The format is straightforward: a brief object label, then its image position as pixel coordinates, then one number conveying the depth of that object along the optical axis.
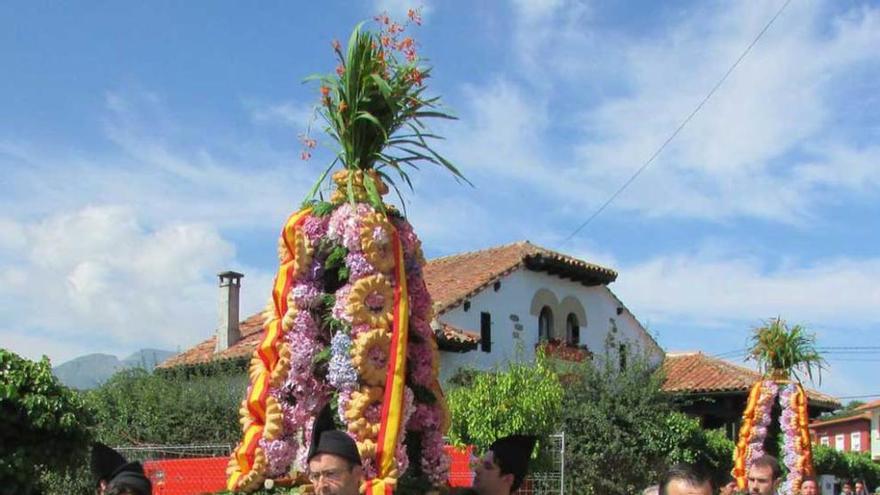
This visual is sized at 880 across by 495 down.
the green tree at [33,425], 8.56
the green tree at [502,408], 15.87
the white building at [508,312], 25.80
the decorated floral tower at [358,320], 6.47
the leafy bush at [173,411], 22.45
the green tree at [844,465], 33.62
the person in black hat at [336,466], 4.04
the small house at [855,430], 56.62
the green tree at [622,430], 20.62
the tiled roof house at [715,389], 29.84
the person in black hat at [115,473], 4.73
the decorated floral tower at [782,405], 14.19
